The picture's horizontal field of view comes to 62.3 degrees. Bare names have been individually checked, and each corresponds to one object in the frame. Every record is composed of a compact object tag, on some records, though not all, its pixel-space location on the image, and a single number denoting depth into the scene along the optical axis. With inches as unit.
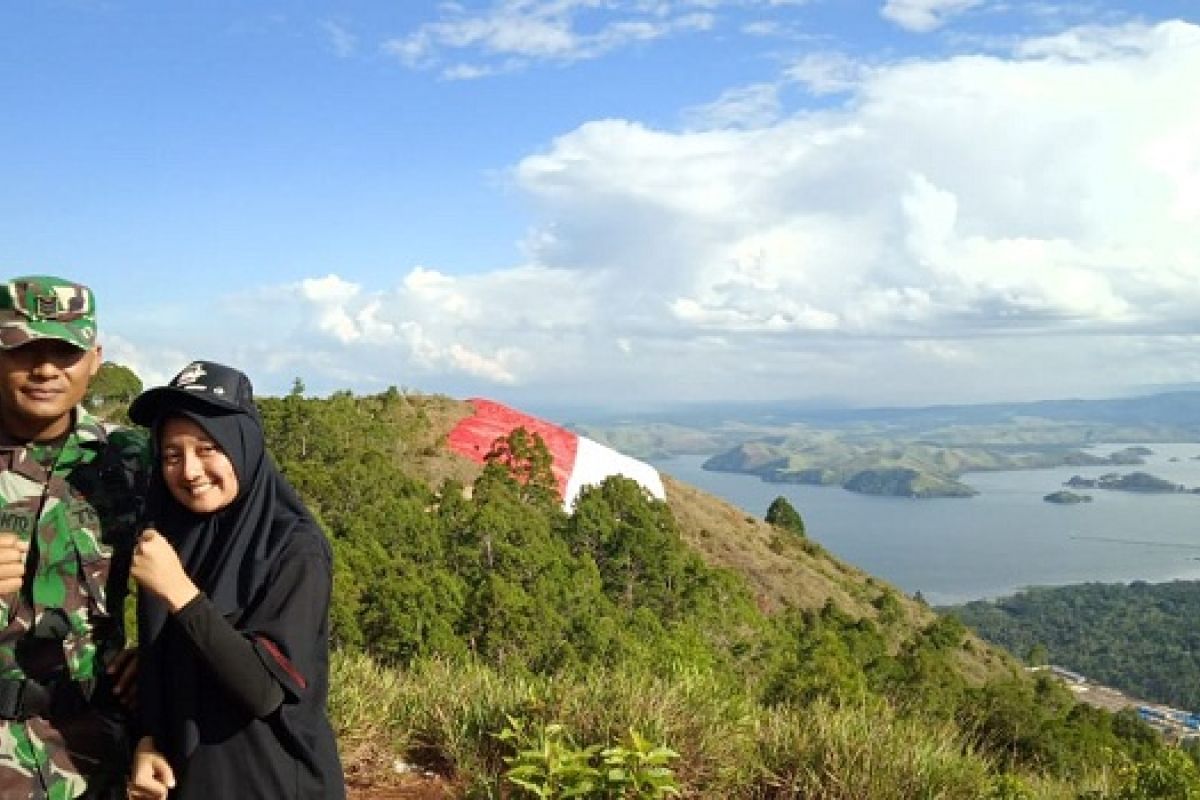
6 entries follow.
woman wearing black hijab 82.4
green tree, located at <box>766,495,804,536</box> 2196.7
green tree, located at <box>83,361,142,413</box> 1176.8
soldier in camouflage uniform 89.0
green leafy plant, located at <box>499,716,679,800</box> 147.4
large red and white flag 1653.5
